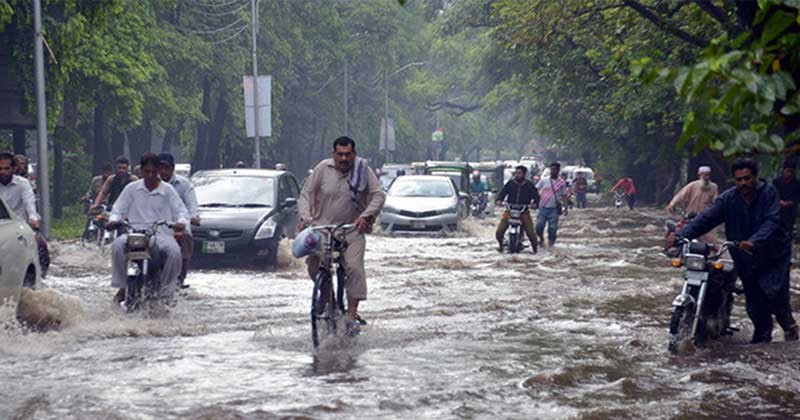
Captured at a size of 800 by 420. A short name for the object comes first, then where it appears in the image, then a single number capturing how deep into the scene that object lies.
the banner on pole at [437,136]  82.88
